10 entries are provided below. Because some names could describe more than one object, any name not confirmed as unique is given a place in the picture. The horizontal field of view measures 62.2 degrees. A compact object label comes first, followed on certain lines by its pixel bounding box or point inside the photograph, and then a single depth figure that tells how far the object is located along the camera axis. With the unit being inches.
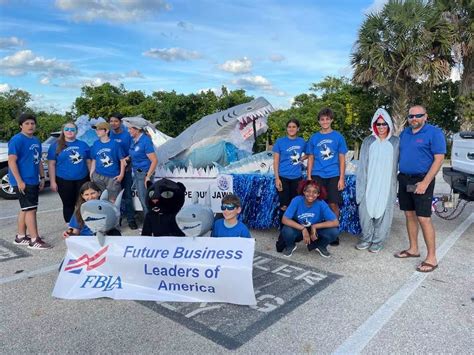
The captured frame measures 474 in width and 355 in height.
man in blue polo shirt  154.9
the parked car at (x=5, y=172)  326.6
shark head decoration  254.4
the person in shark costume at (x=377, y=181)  177.2
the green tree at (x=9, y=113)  1064.8
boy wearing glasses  138.9
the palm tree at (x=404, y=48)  622.8
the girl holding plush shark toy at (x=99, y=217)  133.1
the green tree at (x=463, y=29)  626.8
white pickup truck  200.6
